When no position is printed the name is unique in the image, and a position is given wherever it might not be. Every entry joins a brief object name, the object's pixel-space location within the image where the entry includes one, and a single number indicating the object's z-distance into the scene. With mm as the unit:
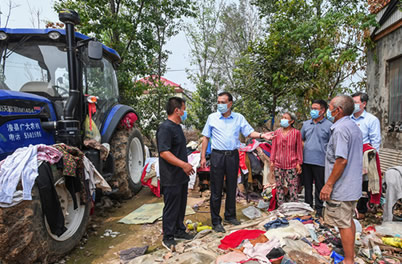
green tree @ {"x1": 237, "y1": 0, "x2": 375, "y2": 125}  6410
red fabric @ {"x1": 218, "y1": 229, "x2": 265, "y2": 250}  2835
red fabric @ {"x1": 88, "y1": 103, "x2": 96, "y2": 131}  3697
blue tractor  2682
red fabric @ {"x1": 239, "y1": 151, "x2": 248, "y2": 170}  4609
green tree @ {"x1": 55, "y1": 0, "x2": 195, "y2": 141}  7160
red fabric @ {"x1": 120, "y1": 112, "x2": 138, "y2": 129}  4598
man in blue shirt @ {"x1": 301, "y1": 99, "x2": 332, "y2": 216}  3682
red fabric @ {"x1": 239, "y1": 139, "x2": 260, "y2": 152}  4824
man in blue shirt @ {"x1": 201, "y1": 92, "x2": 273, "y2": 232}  3434
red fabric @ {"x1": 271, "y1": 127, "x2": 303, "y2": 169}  3803
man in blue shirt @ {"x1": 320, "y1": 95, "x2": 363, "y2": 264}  2367
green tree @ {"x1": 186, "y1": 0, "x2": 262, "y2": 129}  9859
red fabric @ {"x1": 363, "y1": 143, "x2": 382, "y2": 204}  3543
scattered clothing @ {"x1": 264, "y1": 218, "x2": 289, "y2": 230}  3191
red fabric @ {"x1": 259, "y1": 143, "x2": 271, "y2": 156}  4805
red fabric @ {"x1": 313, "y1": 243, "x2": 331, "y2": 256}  2720
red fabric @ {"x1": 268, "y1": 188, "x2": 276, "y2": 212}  4176
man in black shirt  2900
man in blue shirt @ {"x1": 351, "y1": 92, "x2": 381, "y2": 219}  3588
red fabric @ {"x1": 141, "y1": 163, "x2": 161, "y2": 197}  4970
